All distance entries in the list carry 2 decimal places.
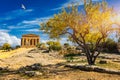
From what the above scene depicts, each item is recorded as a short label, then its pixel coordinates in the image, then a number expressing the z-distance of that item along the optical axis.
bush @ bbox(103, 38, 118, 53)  27.33
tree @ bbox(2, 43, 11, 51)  52.90
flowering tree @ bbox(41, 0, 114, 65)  12.13
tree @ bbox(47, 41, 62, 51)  32.15
